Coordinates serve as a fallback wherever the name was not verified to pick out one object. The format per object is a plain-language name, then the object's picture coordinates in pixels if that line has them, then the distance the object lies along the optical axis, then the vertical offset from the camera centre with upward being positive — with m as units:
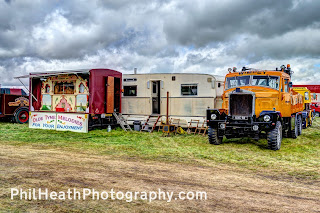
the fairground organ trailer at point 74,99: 14.65 +0.46
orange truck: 9.68 +0.01
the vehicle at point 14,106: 18.97 +0.04
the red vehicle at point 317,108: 27.84 -0.06
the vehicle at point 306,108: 16.64 -0.04
